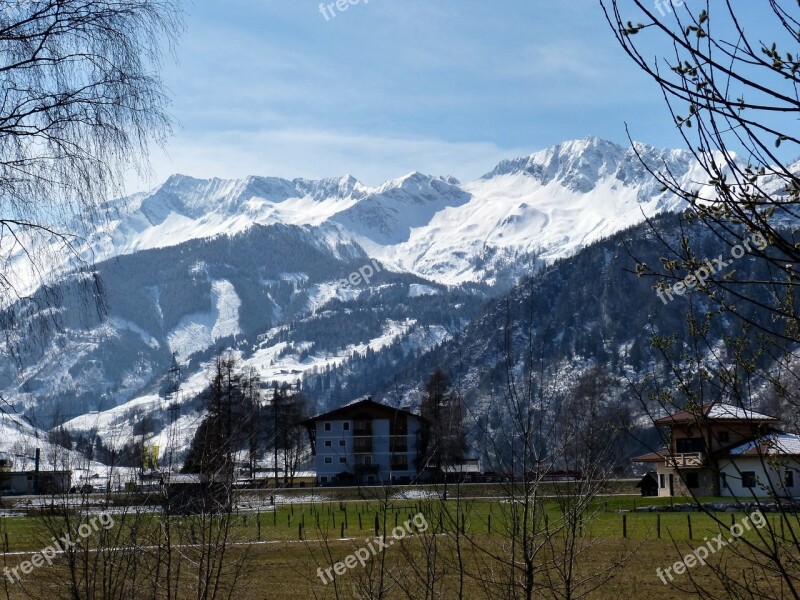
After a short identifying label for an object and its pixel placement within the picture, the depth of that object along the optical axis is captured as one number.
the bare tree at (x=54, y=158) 5.95
